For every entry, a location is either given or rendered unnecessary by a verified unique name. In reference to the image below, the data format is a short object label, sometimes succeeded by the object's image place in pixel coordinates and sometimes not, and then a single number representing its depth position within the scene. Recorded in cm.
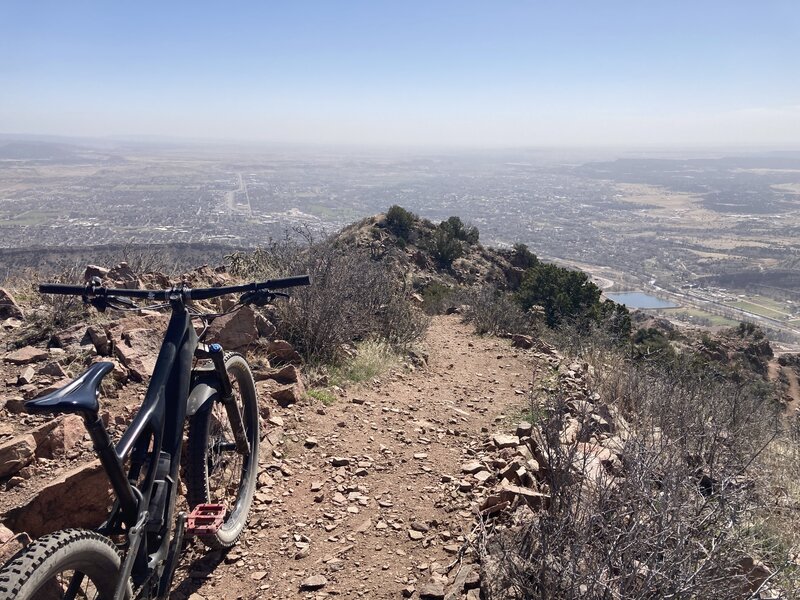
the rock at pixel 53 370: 430
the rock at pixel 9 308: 579
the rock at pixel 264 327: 606
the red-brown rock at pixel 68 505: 291
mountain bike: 176
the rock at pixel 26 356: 452
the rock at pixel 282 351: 585
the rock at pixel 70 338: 497
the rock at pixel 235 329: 557
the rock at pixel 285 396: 505
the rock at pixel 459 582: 270
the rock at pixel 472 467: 420
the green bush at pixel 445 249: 1733
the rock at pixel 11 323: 556
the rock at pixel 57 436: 338
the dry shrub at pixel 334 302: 633
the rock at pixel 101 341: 470
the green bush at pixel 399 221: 1805
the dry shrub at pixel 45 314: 528
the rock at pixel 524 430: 476
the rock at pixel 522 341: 907
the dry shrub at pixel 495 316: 1018
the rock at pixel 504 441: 456
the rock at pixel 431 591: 274
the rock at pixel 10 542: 243
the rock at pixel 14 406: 380
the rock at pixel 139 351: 443
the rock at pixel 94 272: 672
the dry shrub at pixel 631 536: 219
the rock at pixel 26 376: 417
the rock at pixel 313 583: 291
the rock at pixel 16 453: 311
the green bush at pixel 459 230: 1904
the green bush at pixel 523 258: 1981
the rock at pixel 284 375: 535
